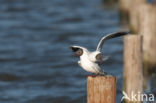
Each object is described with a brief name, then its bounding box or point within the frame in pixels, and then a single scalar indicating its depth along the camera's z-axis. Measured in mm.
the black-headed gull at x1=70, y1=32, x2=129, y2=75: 14078
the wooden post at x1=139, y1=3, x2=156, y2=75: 23078
